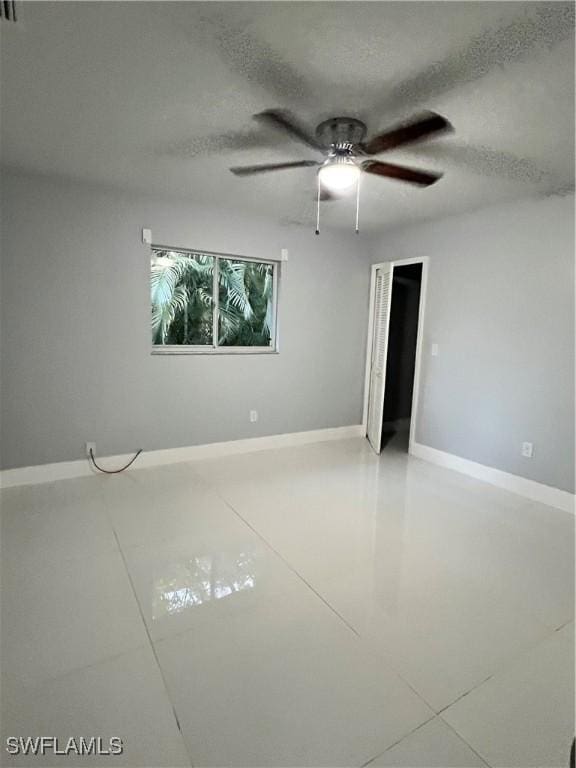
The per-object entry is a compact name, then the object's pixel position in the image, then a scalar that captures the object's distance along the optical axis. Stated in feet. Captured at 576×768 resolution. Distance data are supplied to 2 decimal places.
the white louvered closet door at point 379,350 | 14.37
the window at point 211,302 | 12.15
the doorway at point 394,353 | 14.29
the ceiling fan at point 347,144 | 6.28
